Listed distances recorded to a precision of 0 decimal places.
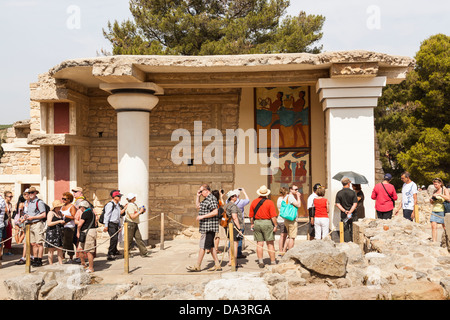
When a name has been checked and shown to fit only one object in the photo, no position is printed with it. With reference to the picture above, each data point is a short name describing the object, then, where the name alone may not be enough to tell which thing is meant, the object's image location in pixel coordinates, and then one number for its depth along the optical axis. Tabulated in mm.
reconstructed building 9195
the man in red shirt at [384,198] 8367
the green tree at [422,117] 20828
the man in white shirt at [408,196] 8602
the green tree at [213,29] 18672
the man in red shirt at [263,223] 7223
